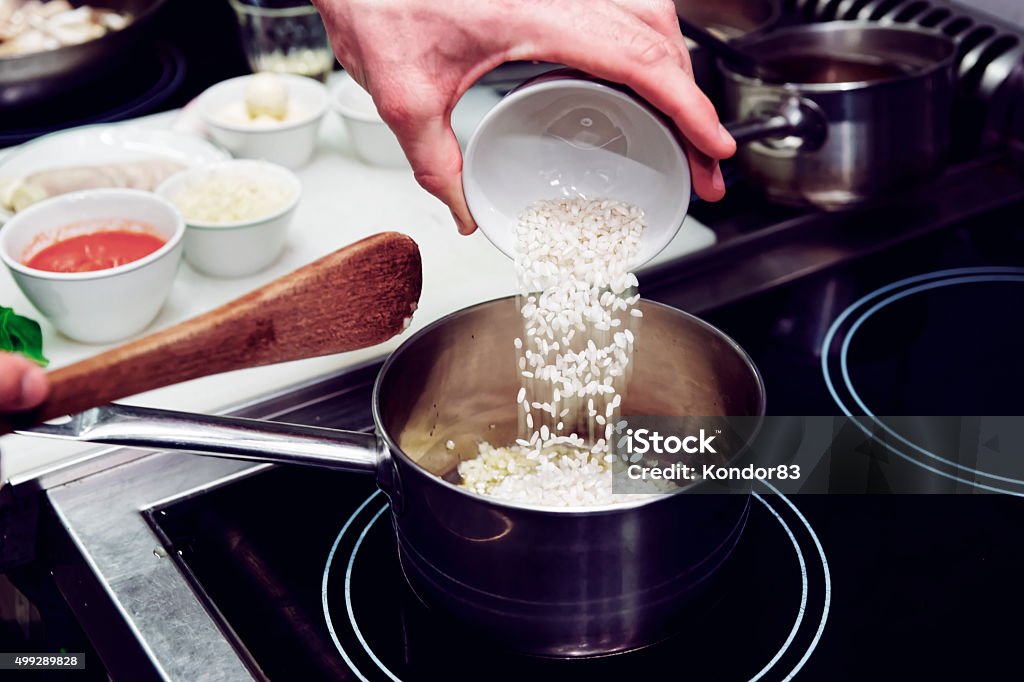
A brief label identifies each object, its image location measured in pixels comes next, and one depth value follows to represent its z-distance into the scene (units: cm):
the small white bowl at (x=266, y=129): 118
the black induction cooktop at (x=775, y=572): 65
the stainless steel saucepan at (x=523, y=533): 57
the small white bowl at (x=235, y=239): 100
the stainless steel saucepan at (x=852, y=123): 95
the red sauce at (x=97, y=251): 96
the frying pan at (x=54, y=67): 125
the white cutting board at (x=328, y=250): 88
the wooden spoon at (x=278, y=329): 57
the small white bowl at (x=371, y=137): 118
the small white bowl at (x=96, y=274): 90
